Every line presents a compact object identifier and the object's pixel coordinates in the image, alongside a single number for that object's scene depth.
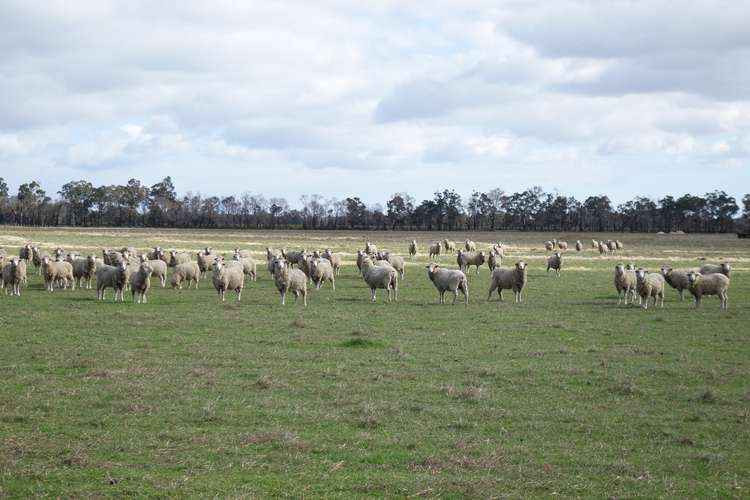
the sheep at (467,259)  43.91
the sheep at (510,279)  29.06
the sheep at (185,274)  32.12
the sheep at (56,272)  30.48
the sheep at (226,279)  28.19
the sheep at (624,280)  28.83
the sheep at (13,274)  28.91
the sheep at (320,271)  32.56
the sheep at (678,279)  29.84
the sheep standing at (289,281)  27.36
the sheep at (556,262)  42.41
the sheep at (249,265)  36.68
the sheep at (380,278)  29.11
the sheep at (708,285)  27.69
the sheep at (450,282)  27.67
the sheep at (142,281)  27.06
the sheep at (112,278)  27.91
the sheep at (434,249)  57.42
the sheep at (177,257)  39.22
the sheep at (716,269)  34.59
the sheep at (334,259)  39.50
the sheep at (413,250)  59.33
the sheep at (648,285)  27.42
